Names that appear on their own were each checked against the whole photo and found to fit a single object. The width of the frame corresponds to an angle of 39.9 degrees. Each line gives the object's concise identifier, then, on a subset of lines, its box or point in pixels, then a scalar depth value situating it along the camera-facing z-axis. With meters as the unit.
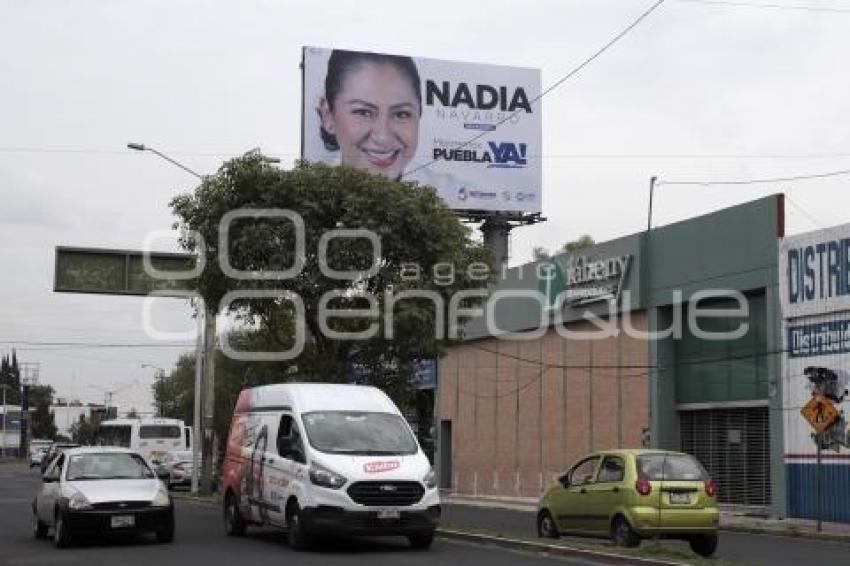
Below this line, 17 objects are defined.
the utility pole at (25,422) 112.50
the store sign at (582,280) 34.00
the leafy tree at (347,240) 22.70
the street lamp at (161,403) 96.81
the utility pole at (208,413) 35.09
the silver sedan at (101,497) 16.38
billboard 43.66
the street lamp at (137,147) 29.44
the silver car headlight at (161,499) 16.83
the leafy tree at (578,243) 60.99
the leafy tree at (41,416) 153.00
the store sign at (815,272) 25.86
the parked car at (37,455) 71.77
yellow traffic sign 23.39
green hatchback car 16.34
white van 15.49
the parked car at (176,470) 44.12
